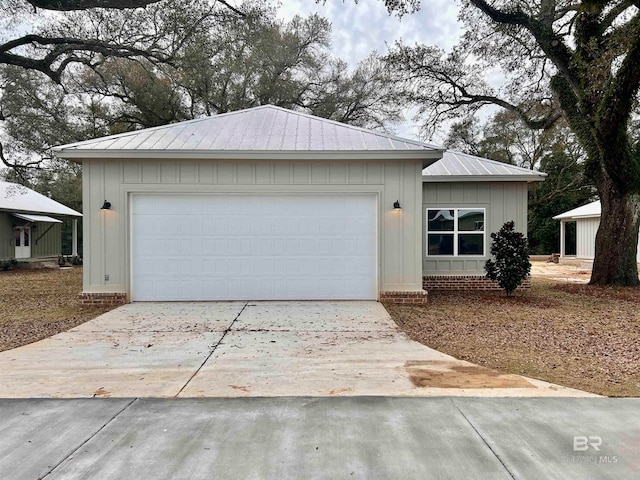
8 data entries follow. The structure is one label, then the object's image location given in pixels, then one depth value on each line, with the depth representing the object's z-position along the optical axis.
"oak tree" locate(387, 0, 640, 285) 9.88
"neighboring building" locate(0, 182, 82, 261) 18.80
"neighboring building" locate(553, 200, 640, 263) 20.28
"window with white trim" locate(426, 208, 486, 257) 11.53
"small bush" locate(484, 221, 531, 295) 9.87
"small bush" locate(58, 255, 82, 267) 21.14
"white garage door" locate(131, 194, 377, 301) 8.85
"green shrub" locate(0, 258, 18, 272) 18.19
